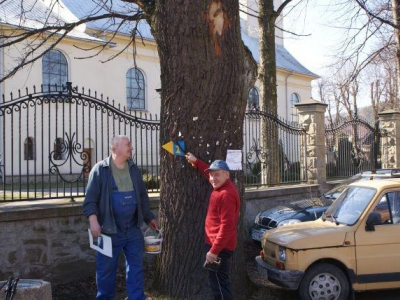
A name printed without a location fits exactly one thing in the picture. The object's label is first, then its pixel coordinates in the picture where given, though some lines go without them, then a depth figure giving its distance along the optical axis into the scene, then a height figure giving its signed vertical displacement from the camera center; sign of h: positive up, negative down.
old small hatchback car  5.95 -1.07
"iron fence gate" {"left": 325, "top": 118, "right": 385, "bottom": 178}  15.14 +0.73
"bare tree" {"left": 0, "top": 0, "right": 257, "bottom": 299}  5.62 +0.71
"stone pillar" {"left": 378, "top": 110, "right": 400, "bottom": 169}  17.12 +1.07
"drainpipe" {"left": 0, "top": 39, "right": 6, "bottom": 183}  17.83 +4.14
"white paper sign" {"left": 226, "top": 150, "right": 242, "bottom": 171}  5.78 +0.15
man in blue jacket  5.07 -0.42
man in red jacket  4.71 -0.55
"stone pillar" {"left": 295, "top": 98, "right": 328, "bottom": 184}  12.84 +0.80
